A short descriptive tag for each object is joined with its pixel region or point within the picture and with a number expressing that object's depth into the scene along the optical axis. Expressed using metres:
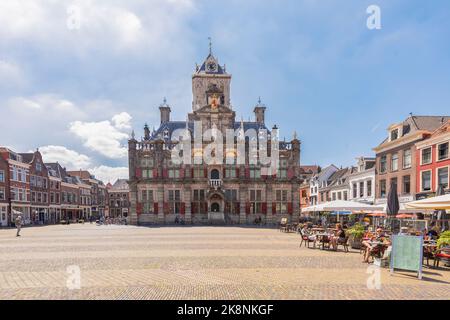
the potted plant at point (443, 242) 11.06
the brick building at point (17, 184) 41.62
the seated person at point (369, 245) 11.52
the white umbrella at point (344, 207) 19.20
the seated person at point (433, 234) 13.78
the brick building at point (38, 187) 48.28
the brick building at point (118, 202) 83.84
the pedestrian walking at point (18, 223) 23.09
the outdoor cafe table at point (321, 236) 15.22
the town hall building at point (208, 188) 43.00
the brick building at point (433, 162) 24.06
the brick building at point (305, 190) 64.56
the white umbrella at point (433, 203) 11.48
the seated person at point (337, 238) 14.77
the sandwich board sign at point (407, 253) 9.14
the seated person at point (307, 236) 15.60
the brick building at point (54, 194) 54.48
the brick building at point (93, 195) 70.94
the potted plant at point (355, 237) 15.56
